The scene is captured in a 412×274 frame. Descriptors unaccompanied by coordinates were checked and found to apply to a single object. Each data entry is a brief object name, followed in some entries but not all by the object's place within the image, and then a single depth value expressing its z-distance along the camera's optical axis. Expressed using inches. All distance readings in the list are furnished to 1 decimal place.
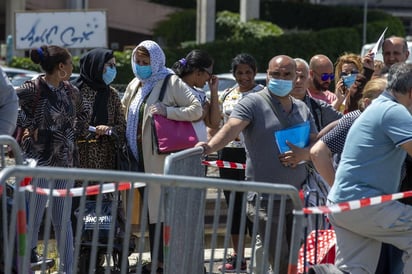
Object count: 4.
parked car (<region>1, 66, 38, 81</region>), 1803.1
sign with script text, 1823.2
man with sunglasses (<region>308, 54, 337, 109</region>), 716.8
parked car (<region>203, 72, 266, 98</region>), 1484.5
